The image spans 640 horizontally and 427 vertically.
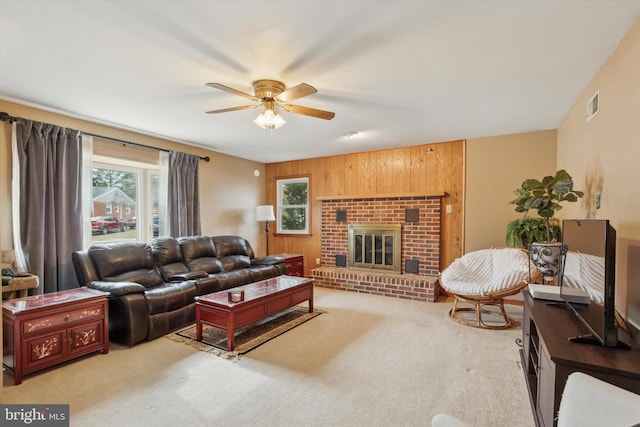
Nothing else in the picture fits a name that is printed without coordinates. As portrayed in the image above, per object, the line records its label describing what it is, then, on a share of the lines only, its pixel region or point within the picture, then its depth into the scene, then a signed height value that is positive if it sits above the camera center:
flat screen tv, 1.40 -0.38
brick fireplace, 4.67 -0.67
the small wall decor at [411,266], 4.92 -0.95
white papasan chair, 3.26 -0.85
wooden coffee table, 2.77 -0.98
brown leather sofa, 2.87 -0.83
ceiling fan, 2.53 +0.92
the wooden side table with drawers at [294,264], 5.15 -0.98
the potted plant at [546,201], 2.60 +0.06
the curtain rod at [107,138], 2.98 +0.89
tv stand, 1.23 -0.67
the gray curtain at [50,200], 3.11 +0.09
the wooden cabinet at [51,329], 2.24 -0.96
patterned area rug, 2.78 -1.30
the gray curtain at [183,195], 4.58 +0.20
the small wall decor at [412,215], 4.93 -0.12
